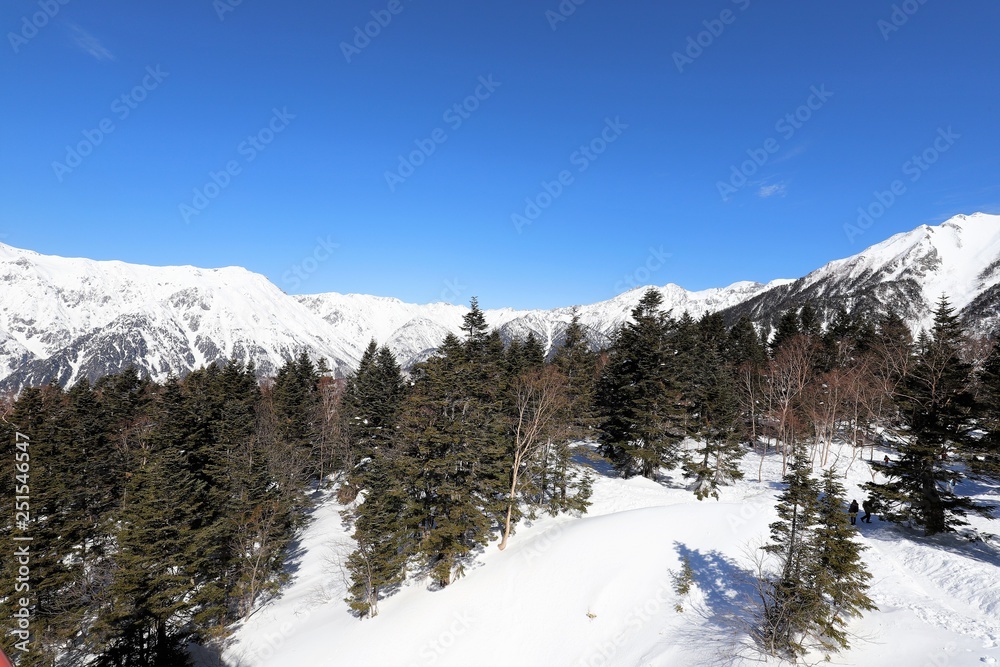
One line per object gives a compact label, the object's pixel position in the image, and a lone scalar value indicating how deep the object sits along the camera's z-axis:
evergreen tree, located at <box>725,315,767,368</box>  60.02
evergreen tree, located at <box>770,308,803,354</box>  66.94
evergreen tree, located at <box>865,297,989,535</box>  21.88
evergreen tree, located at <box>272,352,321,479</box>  46.06
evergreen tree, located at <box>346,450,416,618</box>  25.48
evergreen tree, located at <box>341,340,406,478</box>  44.50
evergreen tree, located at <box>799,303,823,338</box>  73.49
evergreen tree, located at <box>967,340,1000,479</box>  20.91
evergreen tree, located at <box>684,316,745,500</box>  33.72
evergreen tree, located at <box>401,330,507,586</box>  25.45
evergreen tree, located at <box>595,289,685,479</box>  34.97
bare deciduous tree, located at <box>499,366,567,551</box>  28.06
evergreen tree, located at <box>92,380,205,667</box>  22.19
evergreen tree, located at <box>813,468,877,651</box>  13.13
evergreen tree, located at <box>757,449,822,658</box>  13.70
